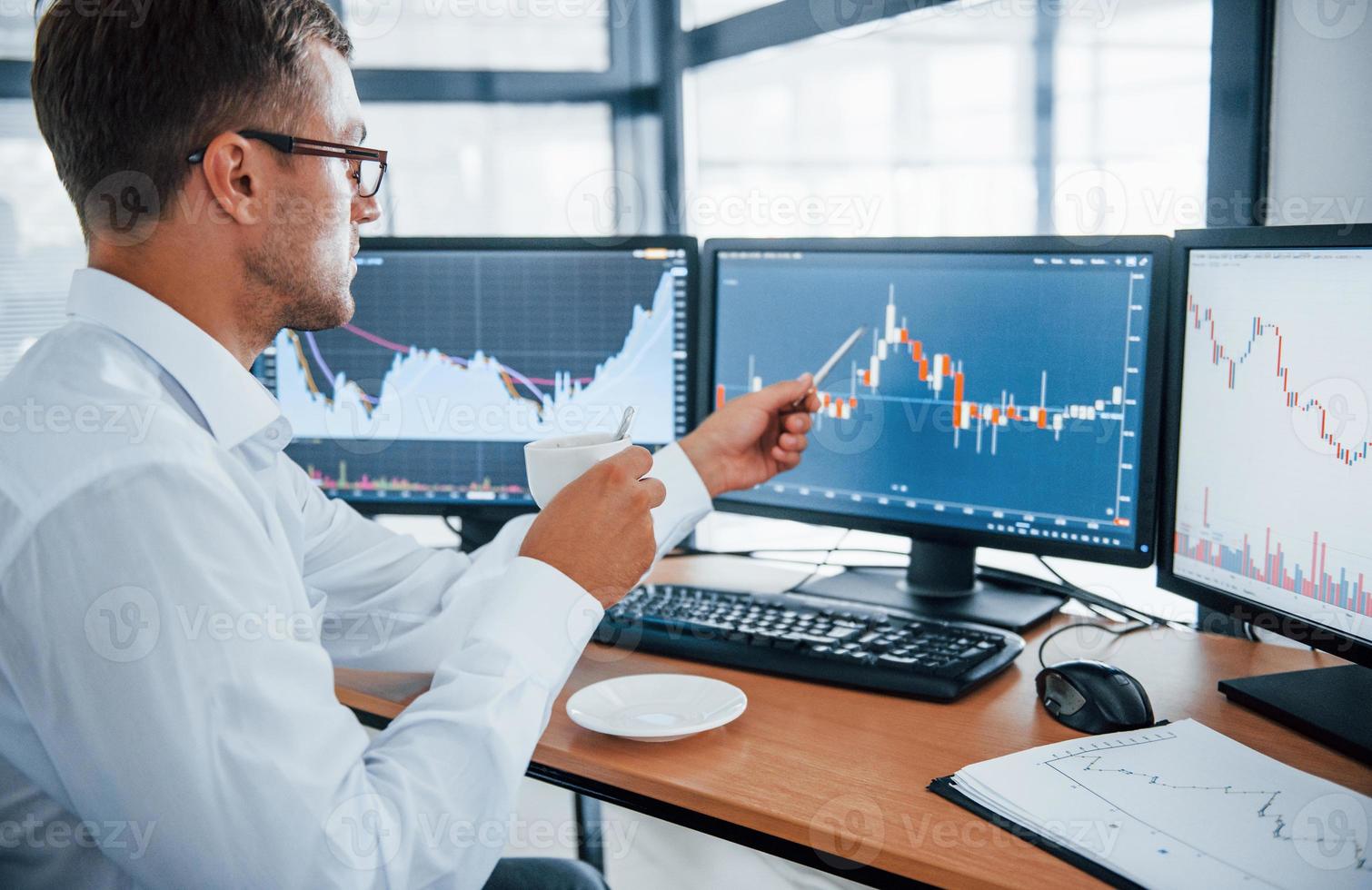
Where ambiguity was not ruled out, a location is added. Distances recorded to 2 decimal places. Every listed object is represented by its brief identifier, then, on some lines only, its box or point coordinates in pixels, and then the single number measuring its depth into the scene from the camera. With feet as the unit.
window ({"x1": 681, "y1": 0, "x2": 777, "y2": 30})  7.22
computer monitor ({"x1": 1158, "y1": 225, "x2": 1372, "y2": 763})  3.17
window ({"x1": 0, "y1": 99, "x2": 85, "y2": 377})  7.27
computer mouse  3.25
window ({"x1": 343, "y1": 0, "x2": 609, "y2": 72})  7.41
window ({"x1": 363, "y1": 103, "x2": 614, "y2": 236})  7.59
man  2.28
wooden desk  2.71
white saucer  3.32
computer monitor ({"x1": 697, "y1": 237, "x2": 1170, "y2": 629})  3.99
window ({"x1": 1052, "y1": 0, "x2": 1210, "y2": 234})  4.74
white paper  2.42
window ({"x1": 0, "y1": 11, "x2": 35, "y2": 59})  7.05
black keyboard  3.65
